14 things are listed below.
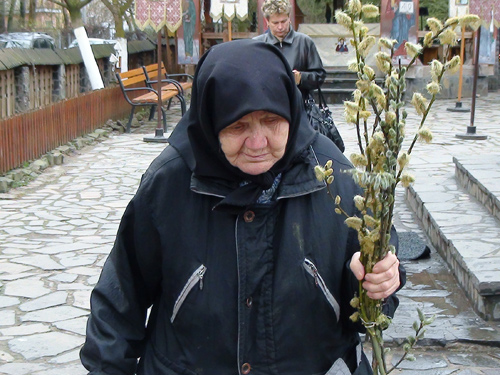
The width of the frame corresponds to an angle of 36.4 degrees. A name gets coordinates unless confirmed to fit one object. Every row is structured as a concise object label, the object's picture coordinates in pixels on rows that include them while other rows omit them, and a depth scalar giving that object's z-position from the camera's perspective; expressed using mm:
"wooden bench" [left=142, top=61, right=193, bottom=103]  15756
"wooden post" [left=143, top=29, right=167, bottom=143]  11891
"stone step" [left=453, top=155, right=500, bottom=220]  6309
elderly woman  1877
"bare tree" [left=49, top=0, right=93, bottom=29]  16734
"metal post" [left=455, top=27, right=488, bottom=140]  11770
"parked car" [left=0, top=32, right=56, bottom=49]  23969
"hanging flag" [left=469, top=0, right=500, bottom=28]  12484
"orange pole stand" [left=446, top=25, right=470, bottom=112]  15703
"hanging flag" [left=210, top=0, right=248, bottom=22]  15000
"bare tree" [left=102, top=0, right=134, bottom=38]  17723
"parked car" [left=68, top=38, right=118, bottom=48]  26531
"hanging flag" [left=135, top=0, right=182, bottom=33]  12461
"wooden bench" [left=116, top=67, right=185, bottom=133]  13203
